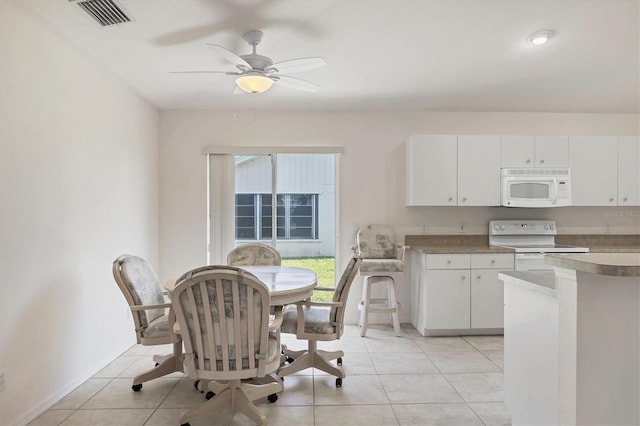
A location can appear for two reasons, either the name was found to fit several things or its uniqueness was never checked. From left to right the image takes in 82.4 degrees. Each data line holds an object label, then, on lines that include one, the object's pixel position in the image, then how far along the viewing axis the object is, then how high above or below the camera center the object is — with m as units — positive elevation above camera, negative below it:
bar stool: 3.63 -0.58
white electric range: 4.05 -0.28
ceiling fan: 2.32 +0.92
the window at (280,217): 4.24 -0.10
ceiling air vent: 1.99 +1.12
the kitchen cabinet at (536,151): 3.86 +0.60
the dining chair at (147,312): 2.37 -0.69
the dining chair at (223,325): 1.82 -0.60
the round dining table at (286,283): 2.24 -0.51
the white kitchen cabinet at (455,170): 3.83 +0.40
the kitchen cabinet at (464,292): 3.64 -0.84
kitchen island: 1.40 -0.52
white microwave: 3.83 +0.20
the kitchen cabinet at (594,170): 3.88 +0.41
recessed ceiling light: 2.37 +1.13
